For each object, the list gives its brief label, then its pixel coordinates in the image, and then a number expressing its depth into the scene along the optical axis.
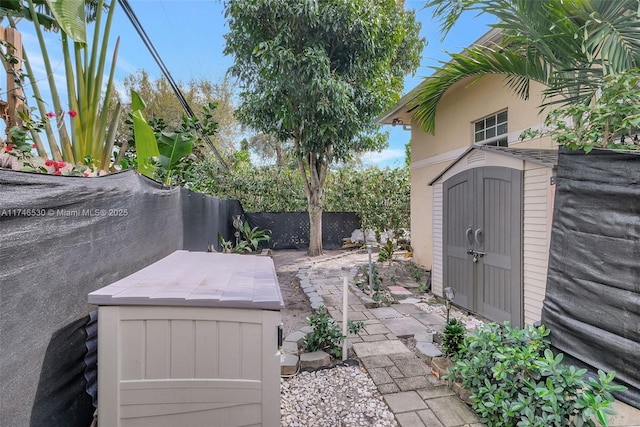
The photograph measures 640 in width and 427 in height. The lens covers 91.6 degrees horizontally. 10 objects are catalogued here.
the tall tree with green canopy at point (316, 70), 6.77
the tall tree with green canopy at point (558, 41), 2.34
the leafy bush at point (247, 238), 8.34
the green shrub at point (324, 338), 3.18
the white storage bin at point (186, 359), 1.45
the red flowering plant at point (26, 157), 2.06
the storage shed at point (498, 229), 3.39
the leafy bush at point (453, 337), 2.95
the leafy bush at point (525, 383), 1.67
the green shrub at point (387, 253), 8.14
